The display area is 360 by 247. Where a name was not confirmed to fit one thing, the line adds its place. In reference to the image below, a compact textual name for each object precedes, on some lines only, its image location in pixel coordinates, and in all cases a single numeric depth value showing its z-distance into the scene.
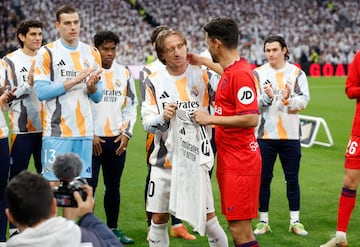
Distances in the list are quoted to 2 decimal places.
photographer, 2.89
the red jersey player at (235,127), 4.74
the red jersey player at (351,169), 6.13
